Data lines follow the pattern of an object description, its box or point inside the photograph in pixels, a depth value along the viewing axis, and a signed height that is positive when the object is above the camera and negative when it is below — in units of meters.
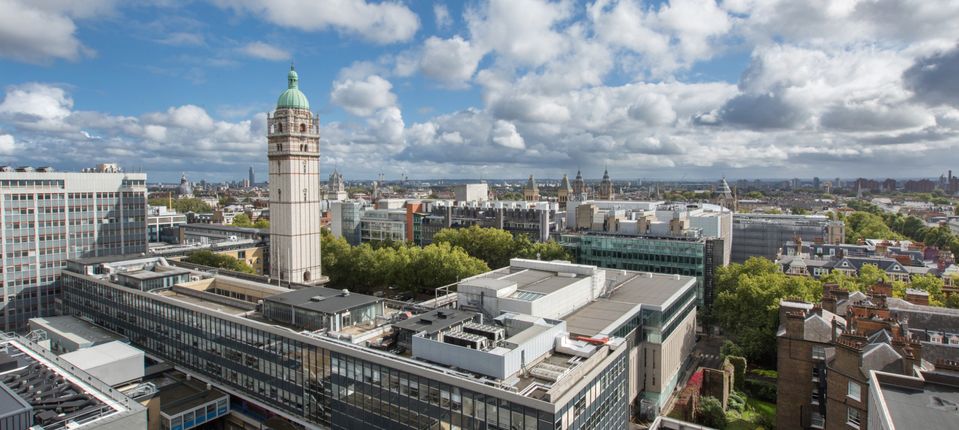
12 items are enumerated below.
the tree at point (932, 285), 70.38 -12.30
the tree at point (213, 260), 90.06 -10.42
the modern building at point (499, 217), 115.12 -5.02
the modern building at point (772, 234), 113.06 -8.47
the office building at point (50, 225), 74.06 -4.13
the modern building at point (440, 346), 32.91 -10.98
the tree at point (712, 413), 51.31 -20.30
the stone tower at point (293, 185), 78.69 +1.47
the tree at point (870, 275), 72.94 -11.21
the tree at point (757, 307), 65.44 -14.07
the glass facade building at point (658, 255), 83.62 -9.58
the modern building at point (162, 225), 125.12 -6.71
